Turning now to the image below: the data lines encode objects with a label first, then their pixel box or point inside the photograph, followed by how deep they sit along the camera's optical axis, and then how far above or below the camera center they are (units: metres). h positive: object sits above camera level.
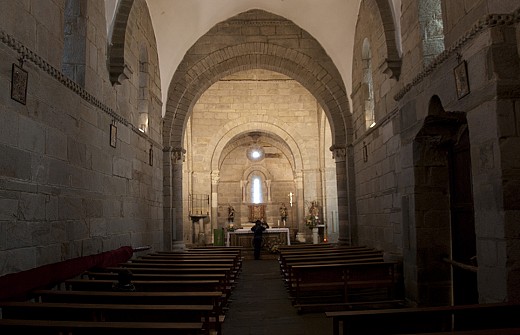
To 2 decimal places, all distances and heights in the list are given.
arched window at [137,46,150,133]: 10.70 +3.05
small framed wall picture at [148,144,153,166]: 10.88 +1.57
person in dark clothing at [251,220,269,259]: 15.95 -0.65
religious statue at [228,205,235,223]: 23.48 +0.27
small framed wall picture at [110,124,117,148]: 8.02 +1.53
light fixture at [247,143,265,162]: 24.97 +3.72
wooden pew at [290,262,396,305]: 6.93 -0.94
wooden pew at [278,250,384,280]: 7.93 -0.74
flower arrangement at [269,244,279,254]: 17.00 -1.15
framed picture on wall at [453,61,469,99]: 4.90 +1.50
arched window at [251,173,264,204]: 26.62 +1.78
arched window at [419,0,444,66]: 6.70 +2.71
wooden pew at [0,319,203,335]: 2.93 -0.70
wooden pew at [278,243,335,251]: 11.09 -0.72
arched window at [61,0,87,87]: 6.98 +2.77
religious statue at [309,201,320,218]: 20.78 +0.36
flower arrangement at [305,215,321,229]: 19.77 -0.14
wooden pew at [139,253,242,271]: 7.98 -0.72
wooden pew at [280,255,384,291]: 7.46 -0.75
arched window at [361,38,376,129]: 10.92 +3.16
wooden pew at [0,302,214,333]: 3.55 -0.73
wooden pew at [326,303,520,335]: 3.31 -0.79
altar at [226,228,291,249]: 17.41 -0.74
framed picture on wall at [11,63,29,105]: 4.83 +1.51
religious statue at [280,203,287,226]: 24.45 +0.23
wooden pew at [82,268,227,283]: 5.73 -0.71
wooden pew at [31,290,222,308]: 4.08 -0.70
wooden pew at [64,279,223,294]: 5.09 -0.73
